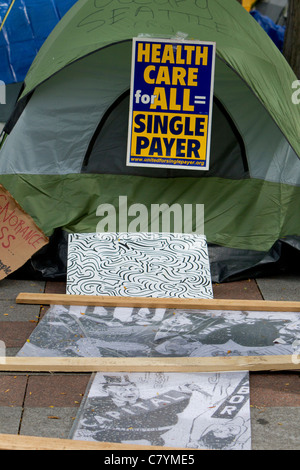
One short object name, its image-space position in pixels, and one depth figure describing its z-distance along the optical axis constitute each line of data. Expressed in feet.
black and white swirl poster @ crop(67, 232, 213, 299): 15.66
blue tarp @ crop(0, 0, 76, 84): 25.45
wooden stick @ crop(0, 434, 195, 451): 9.30
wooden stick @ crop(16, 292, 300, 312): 14.97
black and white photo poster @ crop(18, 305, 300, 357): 12.94
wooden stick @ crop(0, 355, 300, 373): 11.98
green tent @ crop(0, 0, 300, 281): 16.97
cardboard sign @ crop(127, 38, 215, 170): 16.75
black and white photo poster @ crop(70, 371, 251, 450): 9.99
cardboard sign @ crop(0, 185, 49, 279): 16.39
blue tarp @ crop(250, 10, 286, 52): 37.32
